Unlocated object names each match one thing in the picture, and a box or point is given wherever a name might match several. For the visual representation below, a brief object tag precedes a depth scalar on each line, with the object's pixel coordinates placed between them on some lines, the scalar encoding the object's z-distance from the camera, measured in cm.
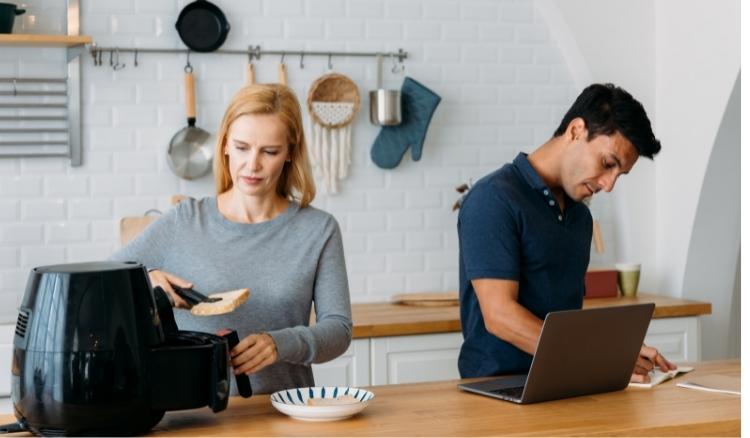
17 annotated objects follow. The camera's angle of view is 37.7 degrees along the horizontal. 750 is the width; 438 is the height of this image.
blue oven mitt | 489
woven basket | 474
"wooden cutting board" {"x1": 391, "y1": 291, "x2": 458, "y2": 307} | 468
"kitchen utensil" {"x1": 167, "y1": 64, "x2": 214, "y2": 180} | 457
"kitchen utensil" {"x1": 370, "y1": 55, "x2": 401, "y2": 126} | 478
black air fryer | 206
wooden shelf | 419
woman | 267
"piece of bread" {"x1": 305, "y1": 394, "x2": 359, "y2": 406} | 238
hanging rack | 451
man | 290
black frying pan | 460
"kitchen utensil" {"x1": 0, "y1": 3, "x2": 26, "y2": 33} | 422
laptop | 251
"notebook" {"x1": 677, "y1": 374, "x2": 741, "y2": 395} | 273
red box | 485
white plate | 231
